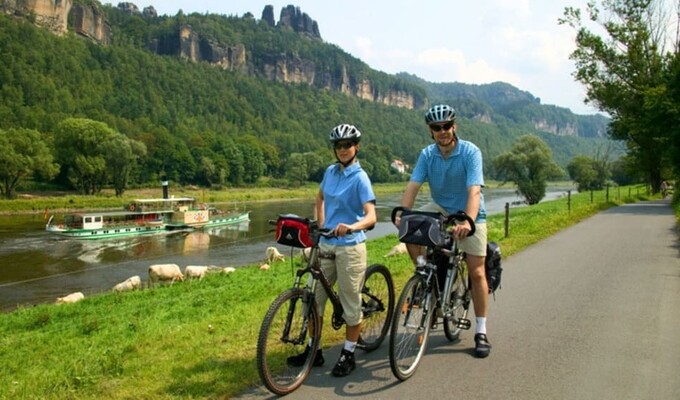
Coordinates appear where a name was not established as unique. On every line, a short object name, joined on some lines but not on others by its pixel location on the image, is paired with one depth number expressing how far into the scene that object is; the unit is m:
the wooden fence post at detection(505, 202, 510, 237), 15.09
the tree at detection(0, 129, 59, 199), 56.40
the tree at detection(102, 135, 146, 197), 66.69
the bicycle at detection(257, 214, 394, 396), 4.12
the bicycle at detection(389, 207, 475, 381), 4.44
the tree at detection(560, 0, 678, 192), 34.09
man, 4.86
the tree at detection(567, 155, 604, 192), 76.50
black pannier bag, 5.28
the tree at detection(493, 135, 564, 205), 56.88
